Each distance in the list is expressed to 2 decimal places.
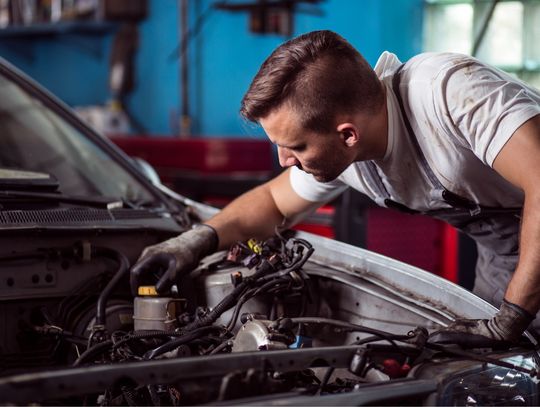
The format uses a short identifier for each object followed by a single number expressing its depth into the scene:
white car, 1.44
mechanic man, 1.60
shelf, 8.24
